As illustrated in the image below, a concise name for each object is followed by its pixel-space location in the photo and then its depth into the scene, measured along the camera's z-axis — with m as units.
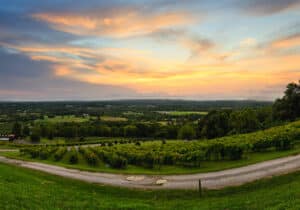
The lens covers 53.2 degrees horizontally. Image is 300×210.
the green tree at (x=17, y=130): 127.14
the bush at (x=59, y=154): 53.97
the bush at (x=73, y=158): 50.20
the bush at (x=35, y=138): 116.12
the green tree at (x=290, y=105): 89.06
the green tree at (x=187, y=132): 111.31
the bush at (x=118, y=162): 41.32
